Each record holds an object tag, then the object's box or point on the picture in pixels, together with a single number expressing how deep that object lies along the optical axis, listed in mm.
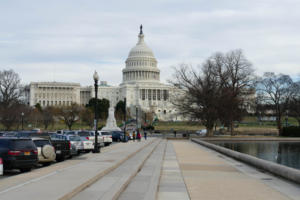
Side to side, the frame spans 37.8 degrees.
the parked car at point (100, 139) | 36000
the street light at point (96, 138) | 28109
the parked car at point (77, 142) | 27109
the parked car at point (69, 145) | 23075
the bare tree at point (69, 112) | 92350
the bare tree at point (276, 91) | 78006
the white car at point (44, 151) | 19281
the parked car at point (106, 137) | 39694
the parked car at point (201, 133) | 74125
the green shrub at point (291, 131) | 62188
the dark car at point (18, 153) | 16297
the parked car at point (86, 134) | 35553
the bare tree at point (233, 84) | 58094
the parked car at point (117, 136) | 52928
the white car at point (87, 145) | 27881
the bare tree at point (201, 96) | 57938
